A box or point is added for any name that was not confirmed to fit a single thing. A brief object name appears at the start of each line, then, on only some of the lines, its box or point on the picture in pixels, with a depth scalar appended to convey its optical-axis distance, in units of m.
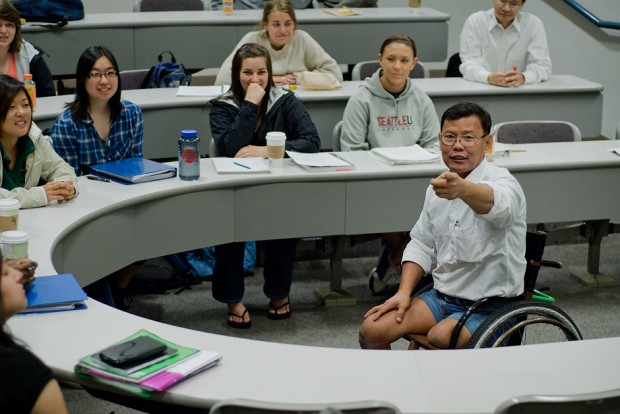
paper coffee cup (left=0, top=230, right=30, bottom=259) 2.91
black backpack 5.62
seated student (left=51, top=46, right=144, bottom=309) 4.03
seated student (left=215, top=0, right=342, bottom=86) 5.48
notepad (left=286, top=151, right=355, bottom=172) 4.17
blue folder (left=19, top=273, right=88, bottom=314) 2.61
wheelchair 2.87
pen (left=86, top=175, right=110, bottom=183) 3.91
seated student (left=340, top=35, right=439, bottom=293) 4.66
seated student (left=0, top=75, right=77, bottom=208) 3.51
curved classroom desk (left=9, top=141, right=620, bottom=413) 2.25
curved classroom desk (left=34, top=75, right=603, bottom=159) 5.13
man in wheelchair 3.13
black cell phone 2.27
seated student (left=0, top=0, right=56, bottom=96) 5.03
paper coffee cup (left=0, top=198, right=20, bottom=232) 3.15
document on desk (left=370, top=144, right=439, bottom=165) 4.29
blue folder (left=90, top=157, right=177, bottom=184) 3.90
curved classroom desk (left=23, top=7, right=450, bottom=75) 6.29
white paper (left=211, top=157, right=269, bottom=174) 4.10
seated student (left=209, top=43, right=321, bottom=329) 4.32
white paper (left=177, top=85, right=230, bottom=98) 5.25
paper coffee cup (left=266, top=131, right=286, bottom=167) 4.17
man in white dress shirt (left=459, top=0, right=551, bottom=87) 5.93
